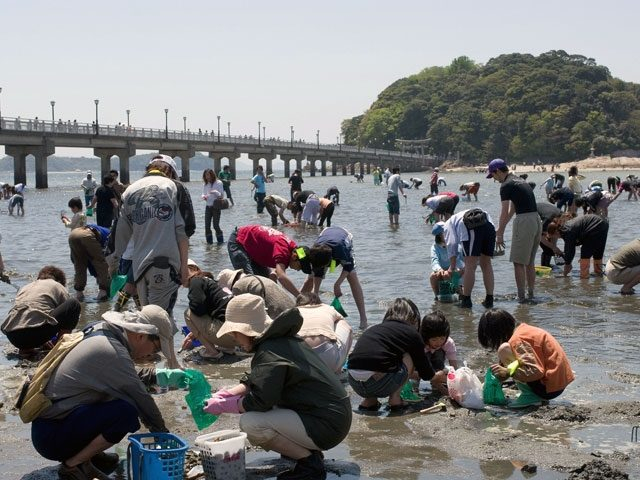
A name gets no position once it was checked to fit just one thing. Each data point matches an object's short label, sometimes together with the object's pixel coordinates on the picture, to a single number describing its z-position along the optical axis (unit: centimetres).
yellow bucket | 1448
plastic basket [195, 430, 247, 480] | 521
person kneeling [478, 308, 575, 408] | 682
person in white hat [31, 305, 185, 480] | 516
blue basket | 503
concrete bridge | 6638
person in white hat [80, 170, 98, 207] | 3384
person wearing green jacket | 533
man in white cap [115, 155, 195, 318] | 781
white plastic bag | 686
